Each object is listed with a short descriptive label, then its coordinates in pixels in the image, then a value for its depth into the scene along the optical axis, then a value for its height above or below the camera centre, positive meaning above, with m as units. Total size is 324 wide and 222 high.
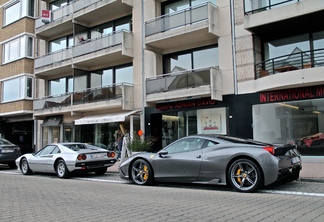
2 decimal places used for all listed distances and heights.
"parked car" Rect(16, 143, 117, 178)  11.86 -0.91
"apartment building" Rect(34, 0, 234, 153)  16.30 +4.09
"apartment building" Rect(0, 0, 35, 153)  24.83 +5.29
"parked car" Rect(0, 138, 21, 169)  16.05 -0.82
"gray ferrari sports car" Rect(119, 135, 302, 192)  7.66 -0.77
